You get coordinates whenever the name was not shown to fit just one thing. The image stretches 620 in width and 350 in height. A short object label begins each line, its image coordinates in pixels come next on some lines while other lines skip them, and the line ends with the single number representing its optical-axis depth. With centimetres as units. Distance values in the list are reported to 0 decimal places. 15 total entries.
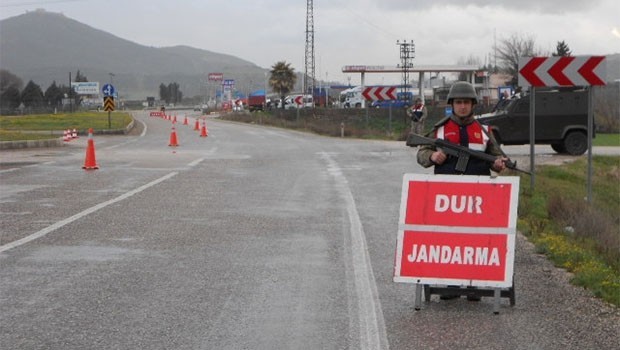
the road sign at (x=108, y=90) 4697
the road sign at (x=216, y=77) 14075
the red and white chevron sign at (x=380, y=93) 3962
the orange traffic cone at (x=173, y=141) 3048
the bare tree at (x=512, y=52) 10394
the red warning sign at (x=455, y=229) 677
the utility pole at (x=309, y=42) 7162
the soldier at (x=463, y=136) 681
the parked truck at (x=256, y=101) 9956
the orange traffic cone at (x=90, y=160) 1967
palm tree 9481
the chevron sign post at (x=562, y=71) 1309
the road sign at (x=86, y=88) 12988
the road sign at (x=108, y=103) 4684
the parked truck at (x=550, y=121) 2492
